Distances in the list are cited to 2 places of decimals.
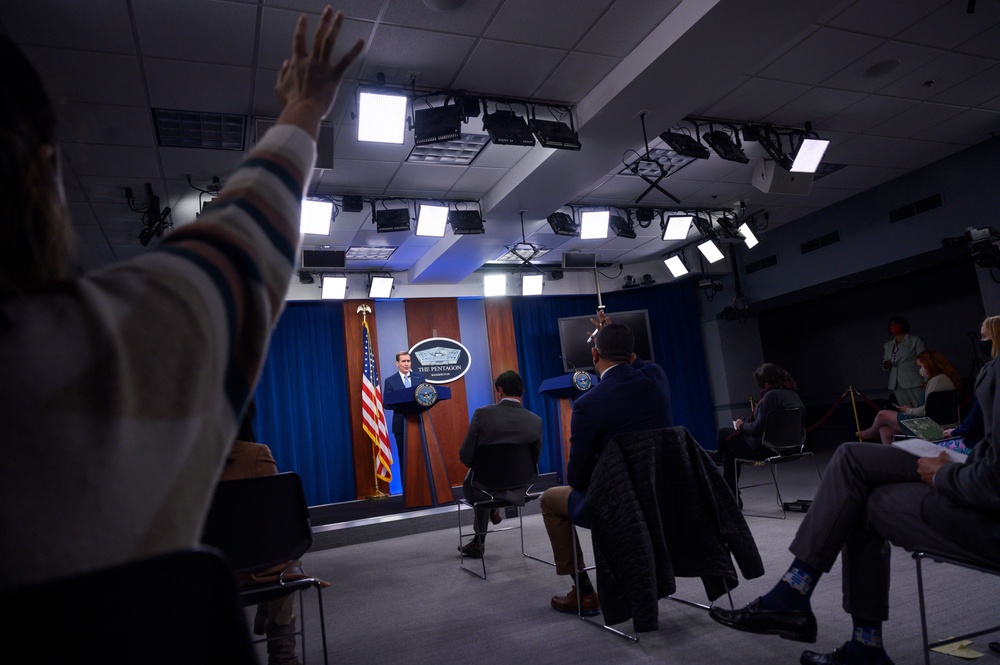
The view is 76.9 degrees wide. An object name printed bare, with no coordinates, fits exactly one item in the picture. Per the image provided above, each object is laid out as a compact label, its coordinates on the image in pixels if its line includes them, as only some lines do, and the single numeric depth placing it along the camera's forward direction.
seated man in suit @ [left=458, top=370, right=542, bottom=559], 4.29
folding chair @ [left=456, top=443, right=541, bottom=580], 4.24
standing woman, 7.63
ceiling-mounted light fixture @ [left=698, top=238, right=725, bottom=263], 7.88
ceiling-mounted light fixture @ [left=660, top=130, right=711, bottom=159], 5.05
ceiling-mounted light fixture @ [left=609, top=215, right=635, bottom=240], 7.44
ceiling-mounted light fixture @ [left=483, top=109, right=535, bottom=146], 4.61
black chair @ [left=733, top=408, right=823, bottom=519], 4.96
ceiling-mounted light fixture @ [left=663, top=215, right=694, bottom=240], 7.69
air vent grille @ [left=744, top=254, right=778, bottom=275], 9.58
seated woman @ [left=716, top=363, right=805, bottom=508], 4.98
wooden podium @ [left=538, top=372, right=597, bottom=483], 7.95
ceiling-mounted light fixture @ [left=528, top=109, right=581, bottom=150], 4.70
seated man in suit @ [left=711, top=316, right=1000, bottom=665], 1.87
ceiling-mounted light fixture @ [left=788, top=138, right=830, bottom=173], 5.79
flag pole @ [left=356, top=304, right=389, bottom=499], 8.86
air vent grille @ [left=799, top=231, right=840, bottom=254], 8.59
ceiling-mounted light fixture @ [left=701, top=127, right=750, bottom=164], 5.42
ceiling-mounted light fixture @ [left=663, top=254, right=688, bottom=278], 9.42
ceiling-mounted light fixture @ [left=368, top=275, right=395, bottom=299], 9.08
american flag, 8.79
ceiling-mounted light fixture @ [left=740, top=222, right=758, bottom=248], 7.49
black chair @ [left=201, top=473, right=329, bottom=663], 2.19
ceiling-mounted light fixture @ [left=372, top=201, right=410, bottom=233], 6.38
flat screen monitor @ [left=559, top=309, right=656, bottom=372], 9.83
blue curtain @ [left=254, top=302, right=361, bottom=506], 8.68
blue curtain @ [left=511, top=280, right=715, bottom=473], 10.37
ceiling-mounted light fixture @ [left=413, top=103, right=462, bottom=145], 4.49
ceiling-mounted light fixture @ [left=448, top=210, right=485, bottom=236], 6.55
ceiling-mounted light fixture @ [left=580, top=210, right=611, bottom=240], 7.24
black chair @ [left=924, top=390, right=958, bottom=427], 5.49
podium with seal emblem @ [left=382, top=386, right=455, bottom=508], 7.22
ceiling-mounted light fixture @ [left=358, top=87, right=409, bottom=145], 4.34
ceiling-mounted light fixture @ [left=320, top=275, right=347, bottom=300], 8.58
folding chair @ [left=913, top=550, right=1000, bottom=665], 1.77
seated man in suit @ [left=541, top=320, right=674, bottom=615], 2.65
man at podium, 8.67
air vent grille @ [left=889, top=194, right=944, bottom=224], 7.34
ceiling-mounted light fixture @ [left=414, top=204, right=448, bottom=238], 6.52
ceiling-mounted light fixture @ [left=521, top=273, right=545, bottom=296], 9.48
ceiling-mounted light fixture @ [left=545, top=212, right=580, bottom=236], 7.12
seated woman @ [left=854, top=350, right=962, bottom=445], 5.46
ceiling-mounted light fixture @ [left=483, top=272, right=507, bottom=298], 9.59
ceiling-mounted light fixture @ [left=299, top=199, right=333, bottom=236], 6.00
